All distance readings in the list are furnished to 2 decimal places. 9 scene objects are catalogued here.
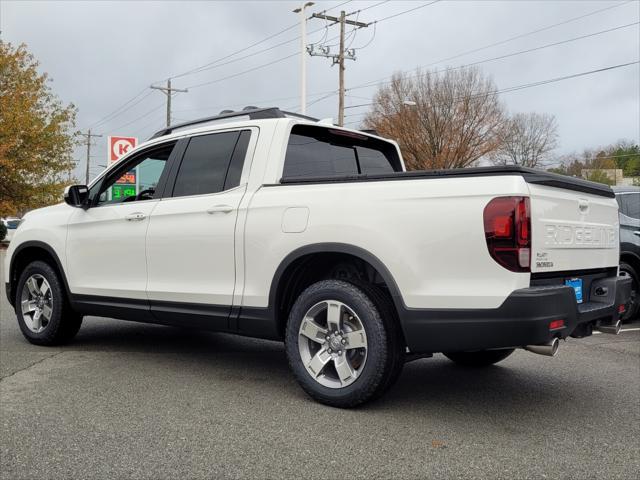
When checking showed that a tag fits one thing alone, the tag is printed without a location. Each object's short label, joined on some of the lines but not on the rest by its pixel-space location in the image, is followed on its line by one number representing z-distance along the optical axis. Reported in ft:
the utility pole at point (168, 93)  129.59
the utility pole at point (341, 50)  99.04
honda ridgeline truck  11.10
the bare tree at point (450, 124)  125.08
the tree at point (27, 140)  87.61
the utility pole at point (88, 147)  232.12
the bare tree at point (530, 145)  169.17
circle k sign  60.59
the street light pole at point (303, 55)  69.82
